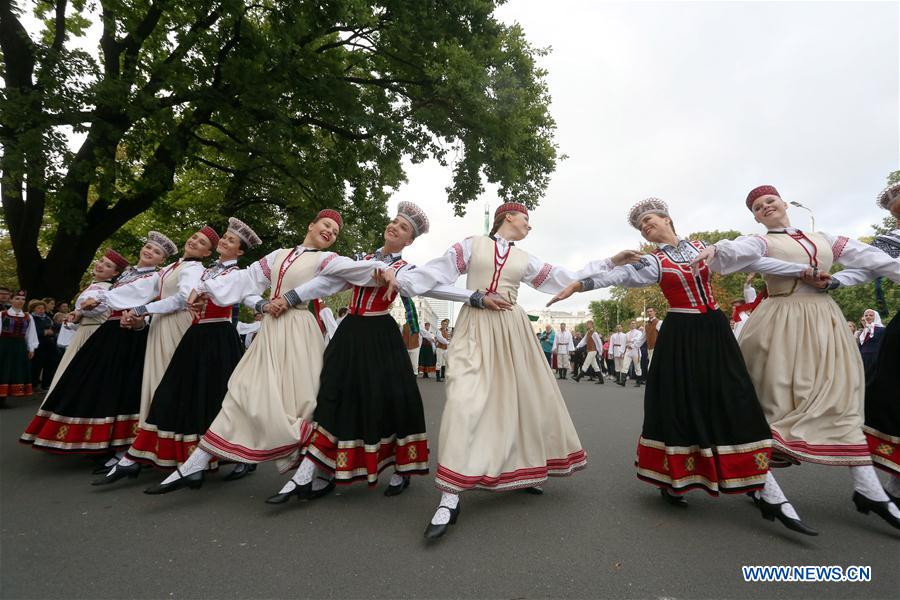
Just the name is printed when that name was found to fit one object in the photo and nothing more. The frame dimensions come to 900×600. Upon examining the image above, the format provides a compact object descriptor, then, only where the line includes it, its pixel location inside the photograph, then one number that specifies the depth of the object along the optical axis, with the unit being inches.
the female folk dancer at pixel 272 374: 132.7
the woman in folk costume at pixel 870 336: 314.7
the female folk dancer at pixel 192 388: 147.9
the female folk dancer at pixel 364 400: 131.6
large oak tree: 313.3
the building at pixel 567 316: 5019.7
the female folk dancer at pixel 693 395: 117.0
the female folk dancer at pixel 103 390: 163.2
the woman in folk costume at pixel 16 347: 321.7
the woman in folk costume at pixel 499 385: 118.4
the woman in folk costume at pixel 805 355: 115.5
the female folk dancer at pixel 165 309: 161.2
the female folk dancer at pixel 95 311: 185.3
